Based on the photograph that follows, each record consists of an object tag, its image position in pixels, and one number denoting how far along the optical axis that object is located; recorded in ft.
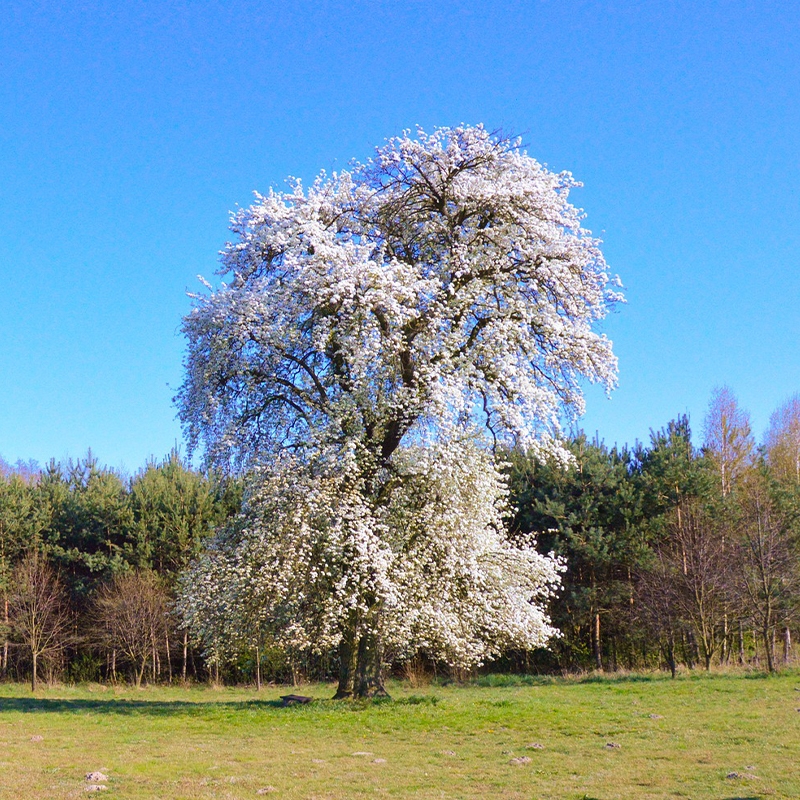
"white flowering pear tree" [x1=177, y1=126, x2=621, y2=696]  61.11
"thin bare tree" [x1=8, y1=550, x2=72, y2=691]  113.09
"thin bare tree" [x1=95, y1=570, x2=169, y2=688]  114.21
